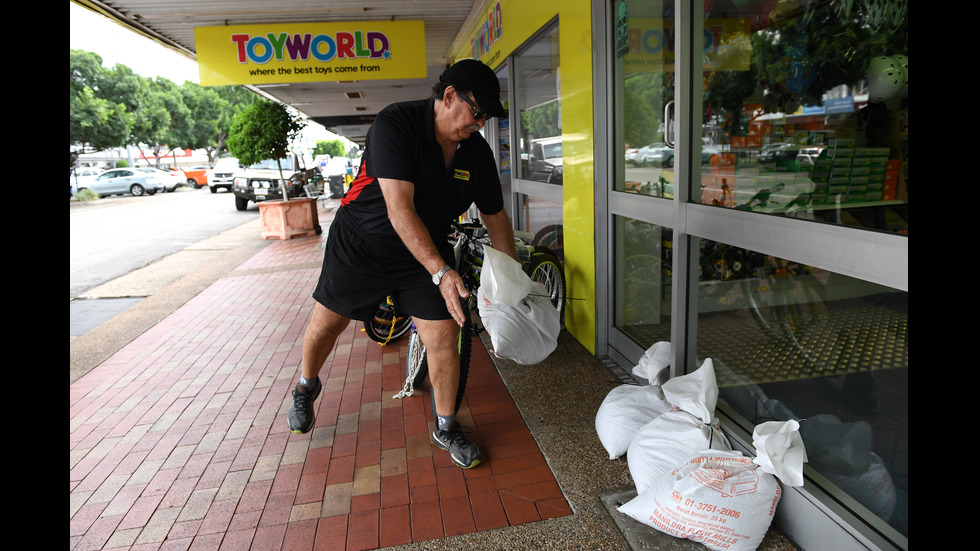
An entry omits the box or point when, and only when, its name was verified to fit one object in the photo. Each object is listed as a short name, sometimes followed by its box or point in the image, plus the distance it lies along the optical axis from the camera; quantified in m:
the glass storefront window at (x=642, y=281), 3.78
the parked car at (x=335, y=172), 26.67
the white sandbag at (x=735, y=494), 2.17
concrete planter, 12.88
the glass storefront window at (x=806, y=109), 2.74
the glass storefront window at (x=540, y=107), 5.30
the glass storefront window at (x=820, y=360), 2.25
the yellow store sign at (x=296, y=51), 7.57
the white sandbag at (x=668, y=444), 2.56
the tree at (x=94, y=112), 33.53
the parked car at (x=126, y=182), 32.34
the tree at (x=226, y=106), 55.38
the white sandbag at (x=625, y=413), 2.97
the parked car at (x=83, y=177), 31.67
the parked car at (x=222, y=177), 31.48
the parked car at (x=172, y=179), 35.47
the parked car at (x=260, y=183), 20.81
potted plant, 12.14
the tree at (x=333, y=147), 83.69
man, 2.72
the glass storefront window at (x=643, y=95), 3.59
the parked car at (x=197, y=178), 39.78
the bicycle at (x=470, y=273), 3.31
